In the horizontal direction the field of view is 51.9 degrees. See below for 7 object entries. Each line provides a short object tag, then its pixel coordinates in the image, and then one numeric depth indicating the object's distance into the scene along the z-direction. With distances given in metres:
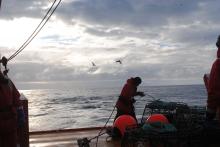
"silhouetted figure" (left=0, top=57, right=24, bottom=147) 2.93
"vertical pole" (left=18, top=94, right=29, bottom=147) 3.63
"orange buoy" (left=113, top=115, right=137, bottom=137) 4.65
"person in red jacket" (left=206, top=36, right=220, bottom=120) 3.09
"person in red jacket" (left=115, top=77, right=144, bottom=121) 5.51
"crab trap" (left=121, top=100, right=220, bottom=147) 3.24
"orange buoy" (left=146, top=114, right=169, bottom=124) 4.08
